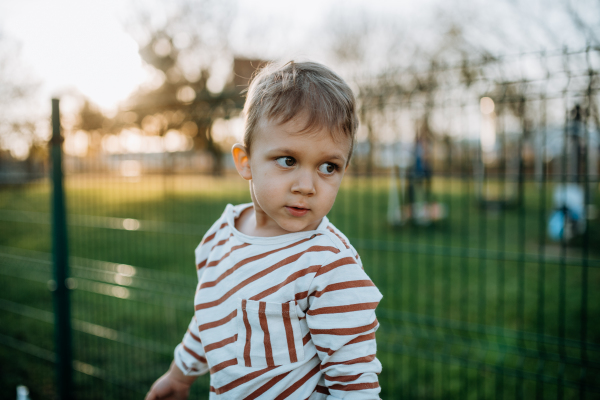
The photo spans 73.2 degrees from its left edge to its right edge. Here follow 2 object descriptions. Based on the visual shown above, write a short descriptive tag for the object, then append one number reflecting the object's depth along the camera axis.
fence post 2.74
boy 0.87
